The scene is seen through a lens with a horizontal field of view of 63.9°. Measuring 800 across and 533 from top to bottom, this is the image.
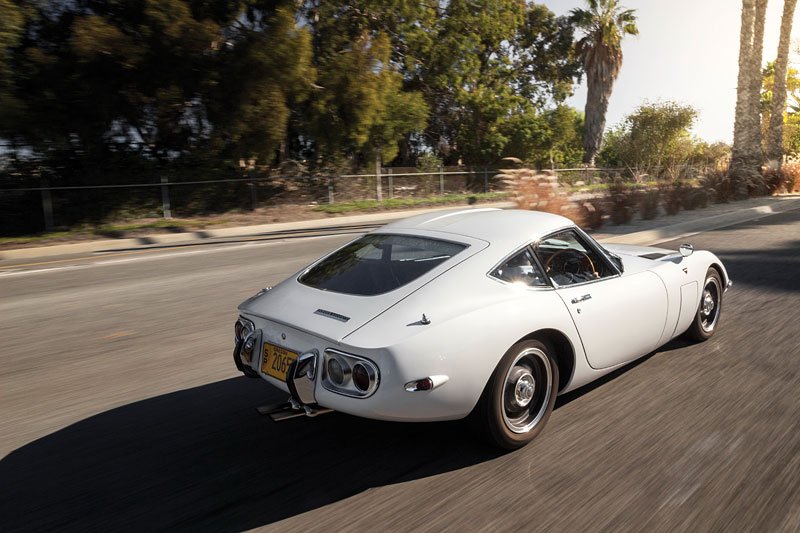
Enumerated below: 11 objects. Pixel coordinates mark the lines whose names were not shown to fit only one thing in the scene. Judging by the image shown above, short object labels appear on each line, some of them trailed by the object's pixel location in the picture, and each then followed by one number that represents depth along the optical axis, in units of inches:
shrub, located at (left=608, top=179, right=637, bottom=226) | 586.6
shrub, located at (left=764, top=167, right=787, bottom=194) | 922.1
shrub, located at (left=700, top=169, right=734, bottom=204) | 770.3
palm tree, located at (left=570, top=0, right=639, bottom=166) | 1611.7
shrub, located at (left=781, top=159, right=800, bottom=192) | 959.6
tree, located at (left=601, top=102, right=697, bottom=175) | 2043.6
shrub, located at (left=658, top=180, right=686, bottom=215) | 657.6
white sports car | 122.6
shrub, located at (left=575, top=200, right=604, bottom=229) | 553.0
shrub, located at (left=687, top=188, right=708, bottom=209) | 713.0
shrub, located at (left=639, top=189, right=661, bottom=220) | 623.4
